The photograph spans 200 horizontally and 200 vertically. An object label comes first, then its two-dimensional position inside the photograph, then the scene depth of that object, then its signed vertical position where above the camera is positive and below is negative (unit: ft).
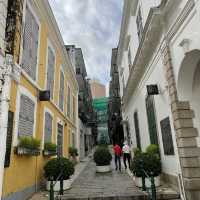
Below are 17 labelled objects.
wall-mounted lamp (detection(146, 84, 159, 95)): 25.30 +7.46
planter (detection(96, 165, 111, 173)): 38.78 -2.69
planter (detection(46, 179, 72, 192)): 23.27 -3.24
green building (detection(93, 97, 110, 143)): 188.56 +33.73
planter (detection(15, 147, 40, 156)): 18.51 +0.63
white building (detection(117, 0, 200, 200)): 17.43 +6.95
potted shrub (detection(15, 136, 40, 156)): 18.79 +1.09
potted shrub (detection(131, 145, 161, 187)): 22.28 -1.43
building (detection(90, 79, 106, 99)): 243.60 +76.04
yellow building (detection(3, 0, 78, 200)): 18.92 +7.35
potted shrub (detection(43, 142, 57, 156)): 27.09 +1.02
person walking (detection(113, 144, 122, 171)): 41.63 +0.31
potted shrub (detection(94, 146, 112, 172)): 38.85 -0.92
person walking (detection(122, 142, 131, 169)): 38.60 +0.19
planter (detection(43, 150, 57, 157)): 26.84 +0.50
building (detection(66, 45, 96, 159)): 66.49 +21.12
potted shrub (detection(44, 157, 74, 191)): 23.06 -1.45
